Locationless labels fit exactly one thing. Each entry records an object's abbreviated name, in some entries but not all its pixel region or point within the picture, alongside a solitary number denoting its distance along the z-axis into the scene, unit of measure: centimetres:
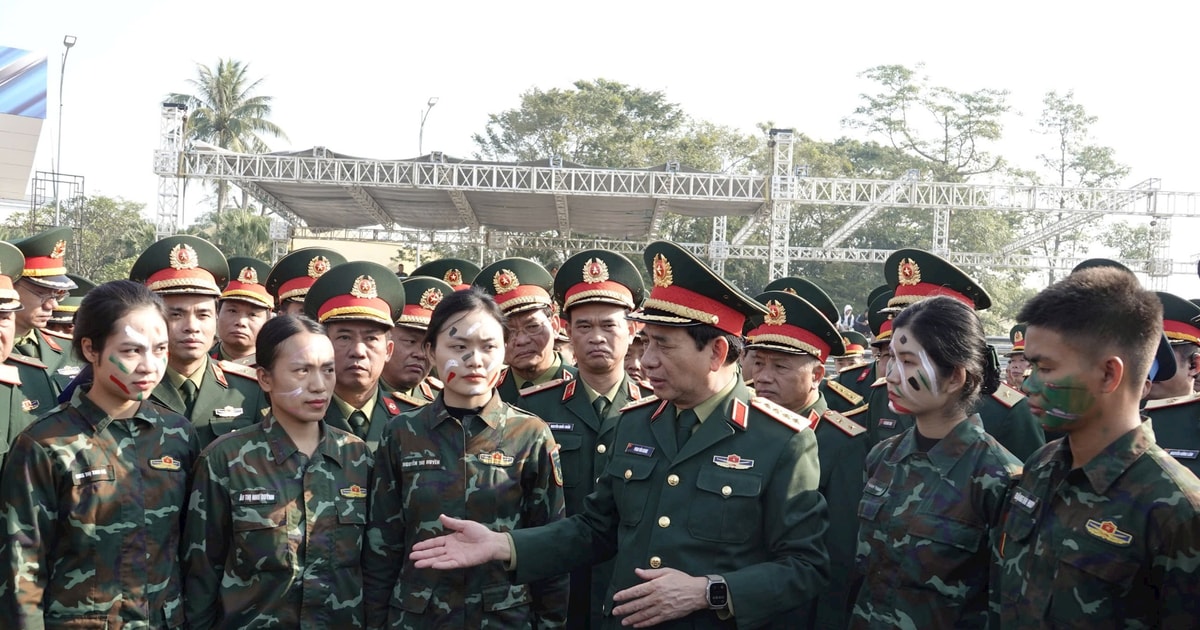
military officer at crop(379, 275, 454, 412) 557
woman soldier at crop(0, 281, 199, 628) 362
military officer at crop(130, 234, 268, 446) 476
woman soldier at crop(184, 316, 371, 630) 381
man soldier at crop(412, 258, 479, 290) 777
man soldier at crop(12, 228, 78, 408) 650
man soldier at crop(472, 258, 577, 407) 571
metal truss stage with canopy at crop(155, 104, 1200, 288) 2545
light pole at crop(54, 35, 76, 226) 2558
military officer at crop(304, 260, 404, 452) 469
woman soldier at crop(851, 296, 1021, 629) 328
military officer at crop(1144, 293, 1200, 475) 504
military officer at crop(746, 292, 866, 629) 485
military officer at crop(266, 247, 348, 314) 657
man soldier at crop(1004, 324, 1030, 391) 920
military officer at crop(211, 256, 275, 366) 641
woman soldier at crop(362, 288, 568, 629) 388
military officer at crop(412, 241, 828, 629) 335
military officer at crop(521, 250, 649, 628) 471
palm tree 4812
